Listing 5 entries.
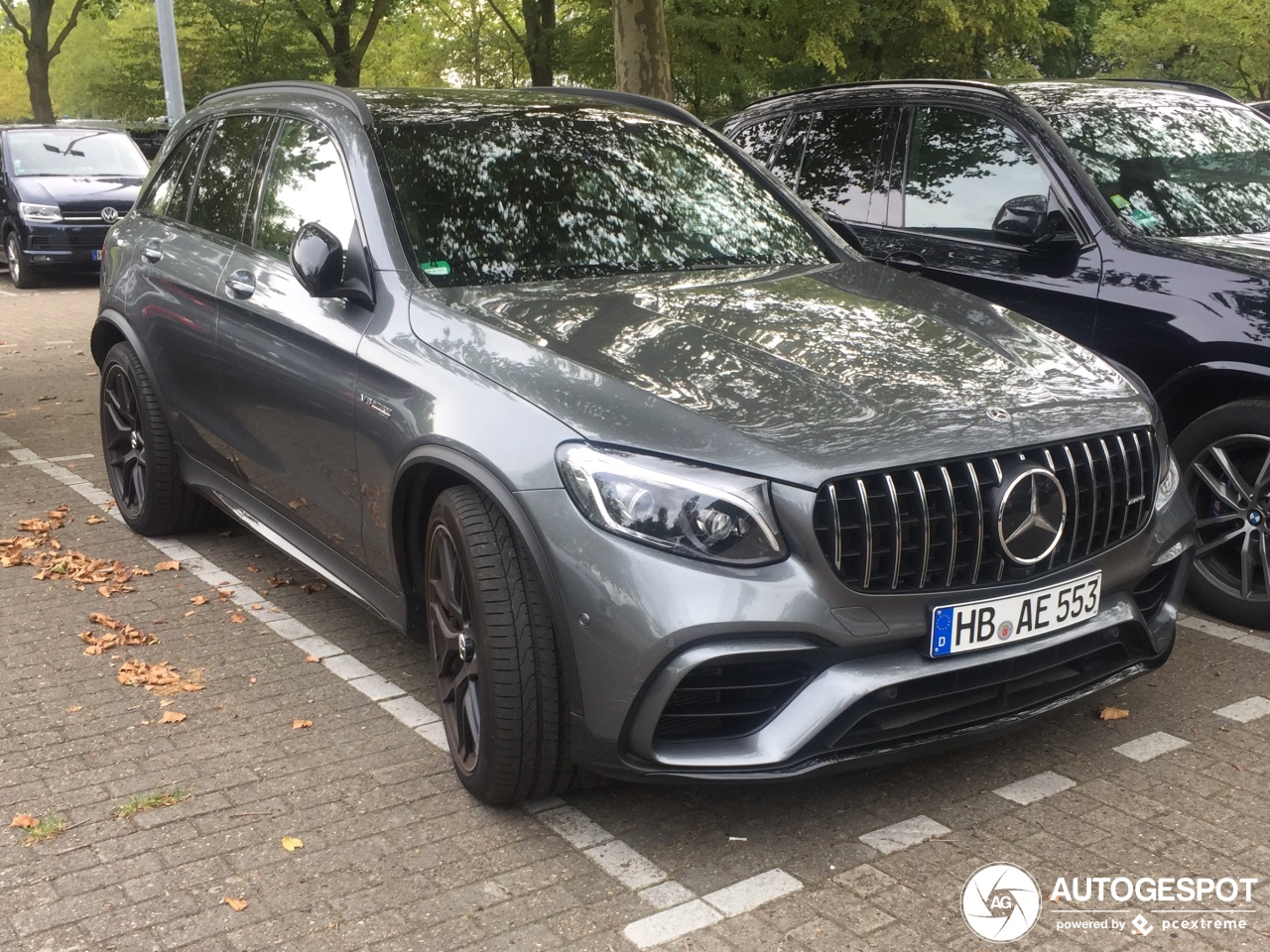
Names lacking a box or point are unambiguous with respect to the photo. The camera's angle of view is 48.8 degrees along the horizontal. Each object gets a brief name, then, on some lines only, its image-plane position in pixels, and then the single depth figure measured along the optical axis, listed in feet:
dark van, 56.80
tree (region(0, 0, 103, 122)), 111.65
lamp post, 59.93
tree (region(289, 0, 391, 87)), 97.60
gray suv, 10.40
